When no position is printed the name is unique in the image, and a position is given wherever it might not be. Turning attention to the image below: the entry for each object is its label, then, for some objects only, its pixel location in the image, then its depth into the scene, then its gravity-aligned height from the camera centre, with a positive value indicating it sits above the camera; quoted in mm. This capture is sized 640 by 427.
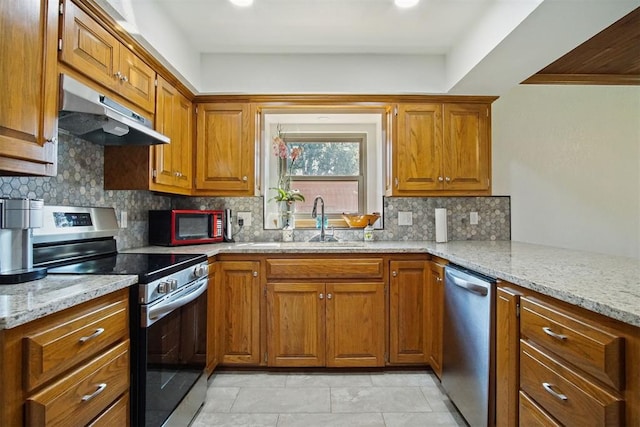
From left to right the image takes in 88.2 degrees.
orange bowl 2812 -18
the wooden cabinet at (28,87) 1079 +457
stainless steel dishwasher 1504 -653
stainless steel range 1318 -392
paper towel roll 2697 -47
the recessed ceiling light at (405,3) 1948 +1281
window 3225 +472
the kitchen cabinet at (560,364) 853 -458
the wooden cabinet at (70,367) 826 -442
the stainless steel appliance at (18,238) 1123 -78
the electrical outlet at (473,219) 2900 -5
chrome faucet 2805 +32
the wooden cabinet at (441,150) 2662 +550
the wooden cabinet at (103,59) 1406 +788
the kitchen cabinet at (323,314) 2311 -674
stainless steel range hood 1355 +452
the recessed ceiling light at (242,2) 1965 +1288
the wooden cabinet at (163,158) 2064 +391
